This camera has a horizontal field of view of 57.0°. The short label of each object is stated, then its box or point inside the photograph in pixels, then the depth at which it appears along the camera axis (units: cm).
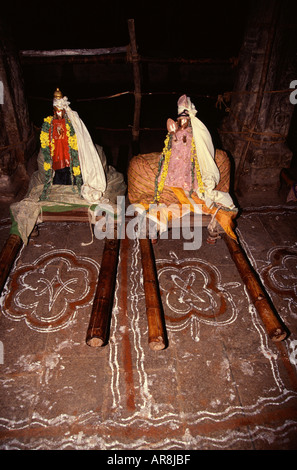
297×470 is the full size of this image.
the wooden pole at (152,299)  248
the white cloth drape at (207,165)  335
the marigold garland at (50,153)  349
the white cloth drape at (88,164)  343
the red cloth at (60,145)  347
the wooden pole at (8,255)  307
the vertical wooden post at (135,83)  433
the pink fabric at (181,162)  348
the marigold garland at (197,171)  356
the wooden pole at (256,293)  258
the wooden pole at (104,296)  246
